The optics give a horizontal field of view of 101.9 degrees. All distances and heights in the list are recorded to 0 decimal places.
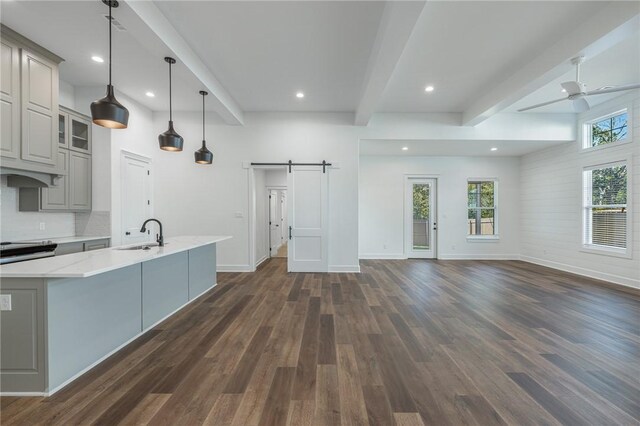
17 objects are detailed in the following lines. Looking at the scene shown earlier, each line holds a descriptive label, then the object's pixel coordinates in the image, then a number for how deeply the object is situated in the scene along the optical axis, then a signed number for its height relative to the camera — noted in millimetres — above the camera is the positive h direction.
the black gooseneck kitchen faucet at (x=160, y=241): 3311 -377
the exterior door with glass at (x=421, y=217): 7367 -127
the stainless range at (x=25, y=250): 2908 -471
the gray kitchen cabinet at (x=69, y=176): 3641 +564
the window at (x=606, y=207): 4840 +118
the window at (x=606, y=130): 4818 +1664
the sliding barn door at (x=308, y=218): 5590 -125
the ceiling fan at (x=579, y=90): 3078 +1514
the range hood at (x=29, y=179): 3371 +431
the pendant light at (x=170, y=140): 3320 +931
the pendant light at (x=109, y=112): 2254 +883
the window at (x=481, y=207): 7383 +165
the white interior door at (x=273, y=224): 7844 -393
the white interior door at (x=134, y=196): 4719 +302
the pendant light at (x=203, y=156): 4125 +903
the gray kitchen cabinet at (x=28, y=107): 3014 +1300
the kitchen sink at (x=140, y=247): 3106 -433
